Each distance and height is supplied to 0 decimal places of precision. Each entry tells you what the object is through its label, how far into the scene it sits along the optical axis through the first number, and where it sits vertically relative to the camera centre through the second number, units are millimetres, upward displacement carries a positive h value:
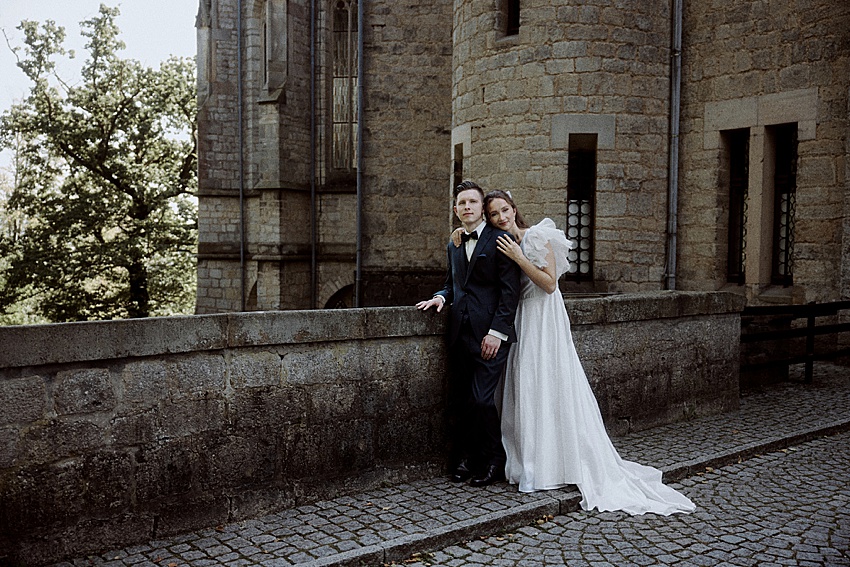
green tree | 24094 +1529
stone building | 10250 +1430
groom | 5176 -547
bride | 5172 -1019
